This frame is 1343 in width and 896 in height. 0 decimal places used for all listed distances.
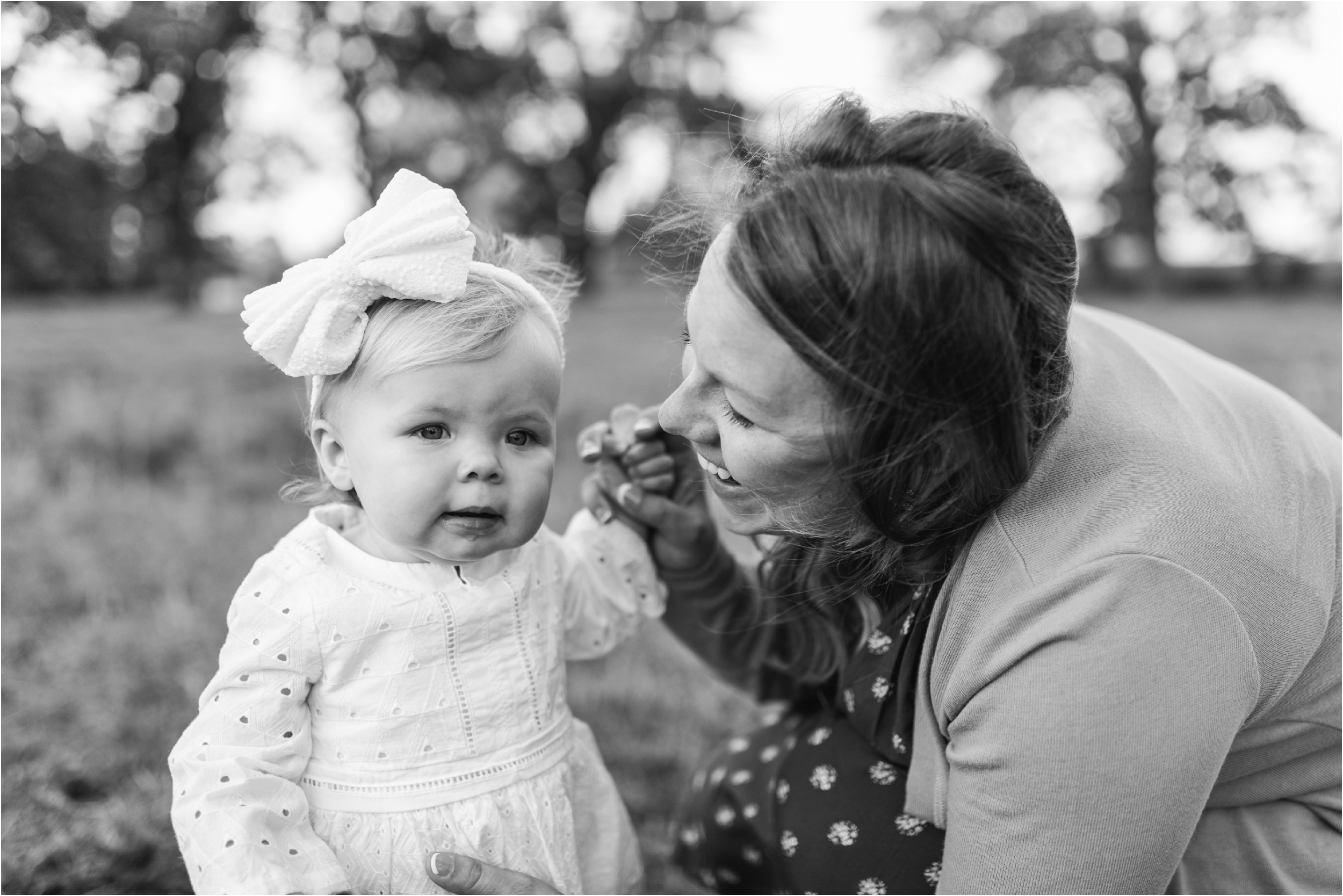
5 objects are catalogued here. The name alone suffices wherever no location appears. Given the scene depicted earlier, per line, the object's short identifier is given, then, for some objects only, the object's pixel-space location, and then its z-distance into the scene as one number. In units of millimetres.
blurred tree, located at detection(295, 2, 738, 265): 12766
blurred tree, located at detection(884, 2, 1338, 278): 17000
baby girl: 1422
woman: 1259
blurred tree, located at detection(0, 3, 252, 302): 5992
